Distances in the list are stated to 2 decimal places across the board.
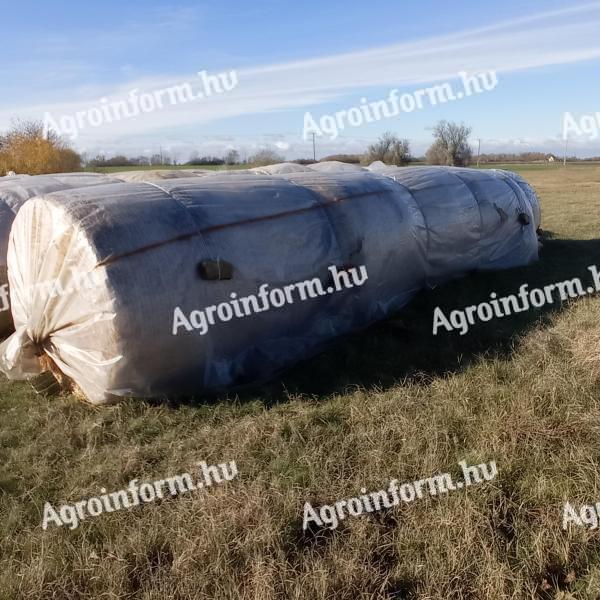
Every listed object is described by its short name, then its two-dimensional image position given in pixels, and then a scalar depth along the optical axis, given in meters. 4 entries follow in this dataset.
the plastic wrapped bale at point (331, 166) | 11.19
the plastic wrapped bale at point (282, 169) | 10.39
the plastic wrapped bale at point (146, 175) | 8.09
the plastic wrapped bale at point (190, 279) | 4.69
